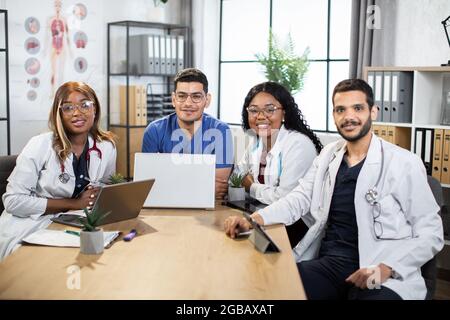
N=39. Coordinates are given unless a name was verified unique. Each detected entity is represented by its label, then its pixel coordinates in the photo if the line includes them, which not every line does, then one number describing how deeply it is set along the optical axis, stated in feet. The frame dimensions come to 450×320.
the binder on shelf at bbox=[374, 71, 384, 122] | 13.58
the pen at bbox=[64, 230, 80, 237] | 7.31
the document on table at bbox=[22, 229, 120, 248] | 6.86
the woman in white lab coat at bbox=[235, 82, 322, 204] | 9.53
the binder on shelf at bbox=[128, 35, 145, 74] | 19.43
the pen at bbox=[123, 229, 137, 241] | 7.11
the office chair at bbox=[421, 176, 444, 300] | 7.38
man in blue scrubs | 10.27
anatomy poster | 17.78
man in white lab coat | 7.23
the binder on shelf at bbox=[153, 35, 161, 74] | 19.33
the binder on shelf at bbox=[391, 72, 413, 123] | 13.20
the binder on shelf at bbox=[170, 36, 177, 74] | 19.72
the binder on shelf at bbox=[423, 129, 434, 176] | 12.67
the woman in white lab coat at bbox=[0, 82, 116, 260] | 8.67
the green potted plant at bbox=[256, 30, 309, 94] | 17.61
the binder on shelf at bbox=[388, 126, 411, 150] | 13.32
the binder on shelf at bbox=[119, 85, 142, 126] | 19.13
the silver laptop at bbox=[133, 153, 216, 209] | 8.62
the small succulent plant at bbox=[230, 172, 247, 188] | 9.32
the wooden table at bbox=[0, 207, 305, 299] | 5.40
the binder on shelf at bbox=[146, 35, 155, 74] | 19.21
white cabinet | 12.50
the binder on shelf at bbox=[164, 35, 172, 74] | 19.65
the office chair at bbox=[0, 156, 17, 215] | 9.12
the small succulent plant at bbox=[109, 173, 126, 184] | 8.82
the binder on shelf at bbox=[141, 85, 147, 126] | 19.26
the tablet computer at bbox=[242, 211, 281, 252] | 6.58
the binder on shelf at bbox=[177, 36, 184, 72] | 19.86
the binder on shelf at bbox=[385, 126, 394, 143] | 13.33
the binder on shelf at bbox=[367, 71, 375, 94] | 13.73
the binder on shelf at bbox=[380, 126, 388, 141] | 13.43
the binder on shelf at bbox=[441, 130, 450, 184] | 12.39
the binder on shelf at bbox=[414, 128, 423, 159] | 12.82
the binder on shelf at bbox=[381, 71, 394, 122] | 13.39
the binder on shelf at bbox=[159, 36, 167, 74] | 19.48
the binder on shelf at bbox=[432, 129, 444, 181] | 12.51
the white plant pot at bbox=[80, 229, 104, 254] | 6.52
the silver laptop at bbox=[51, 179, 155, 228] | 7.22
